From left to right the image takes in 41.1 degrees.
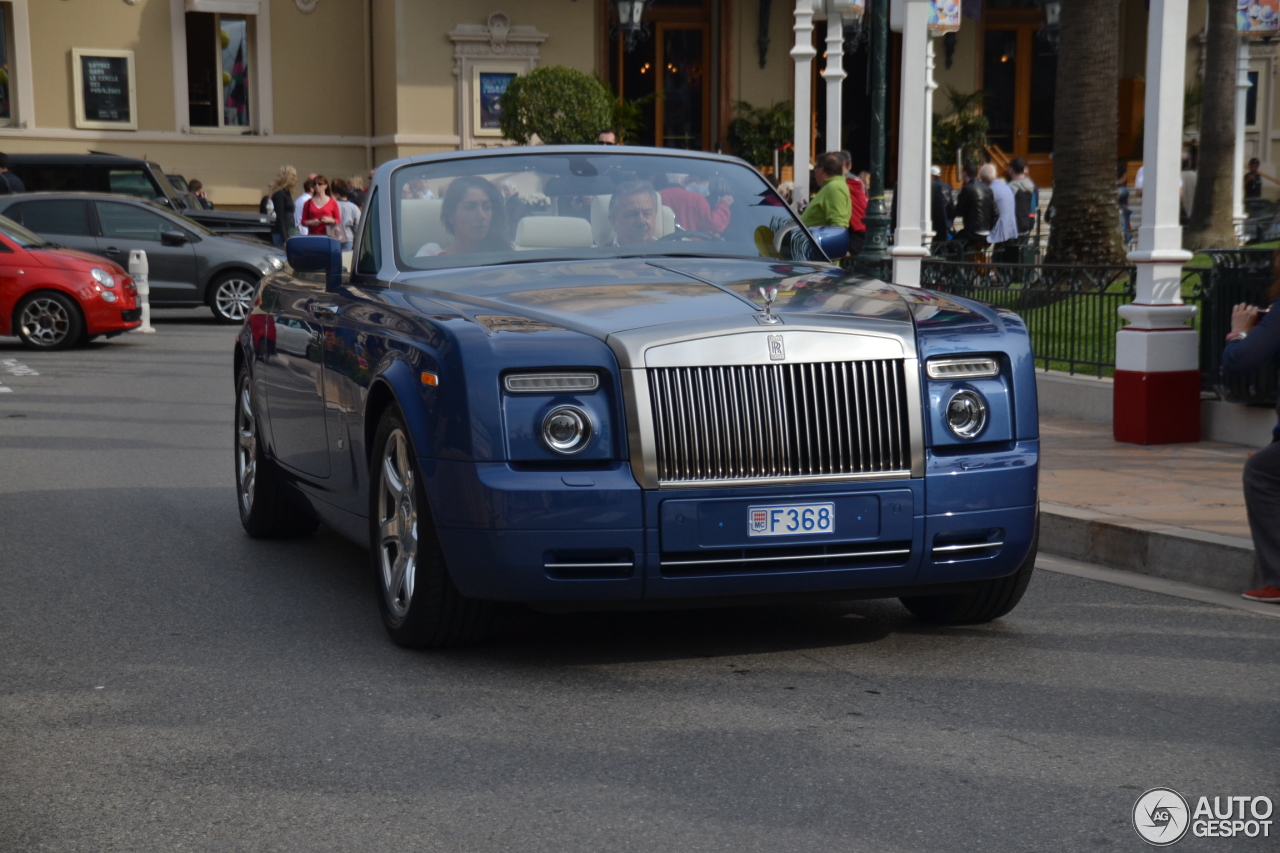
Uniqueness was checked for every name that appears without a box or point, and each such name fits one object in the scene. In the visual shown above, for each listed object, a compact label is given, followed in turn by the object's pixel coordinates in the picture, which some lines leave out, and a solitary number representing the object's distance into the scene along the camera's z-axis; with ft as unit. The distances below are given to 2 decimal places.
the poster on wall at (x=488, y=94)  118.52
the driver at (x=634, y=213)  21.89
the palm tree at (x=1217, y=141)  73.05
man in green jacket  55.77
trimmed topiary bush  103.45
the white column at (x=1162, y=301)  33.06
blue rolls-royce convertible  16.85
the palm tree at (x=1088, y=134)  55.57
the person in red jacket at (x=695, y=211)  22.31
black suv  84.33
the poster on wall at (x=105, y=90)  117.08
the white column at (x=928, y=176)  69.41
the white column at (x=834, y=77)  66.80
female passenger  21.62
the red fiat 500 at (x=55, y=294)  60.85
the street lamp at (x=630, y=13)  81.15
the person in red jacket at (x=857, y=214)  62.34
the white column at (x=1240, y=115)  85.76
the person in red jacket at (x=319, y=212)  70.69
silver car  70.59
